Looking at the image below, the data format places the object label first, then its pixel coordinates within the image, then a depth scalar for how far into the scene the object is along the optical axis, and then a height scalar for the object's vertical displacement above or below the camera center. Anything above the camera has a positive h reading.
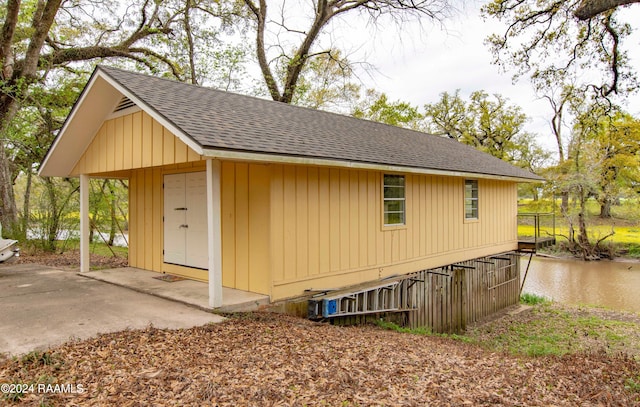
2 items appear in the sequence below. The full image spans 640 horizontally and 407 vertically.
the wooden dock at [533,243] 11.97 -1.24
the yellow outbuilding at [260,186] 5.67 +0.32
